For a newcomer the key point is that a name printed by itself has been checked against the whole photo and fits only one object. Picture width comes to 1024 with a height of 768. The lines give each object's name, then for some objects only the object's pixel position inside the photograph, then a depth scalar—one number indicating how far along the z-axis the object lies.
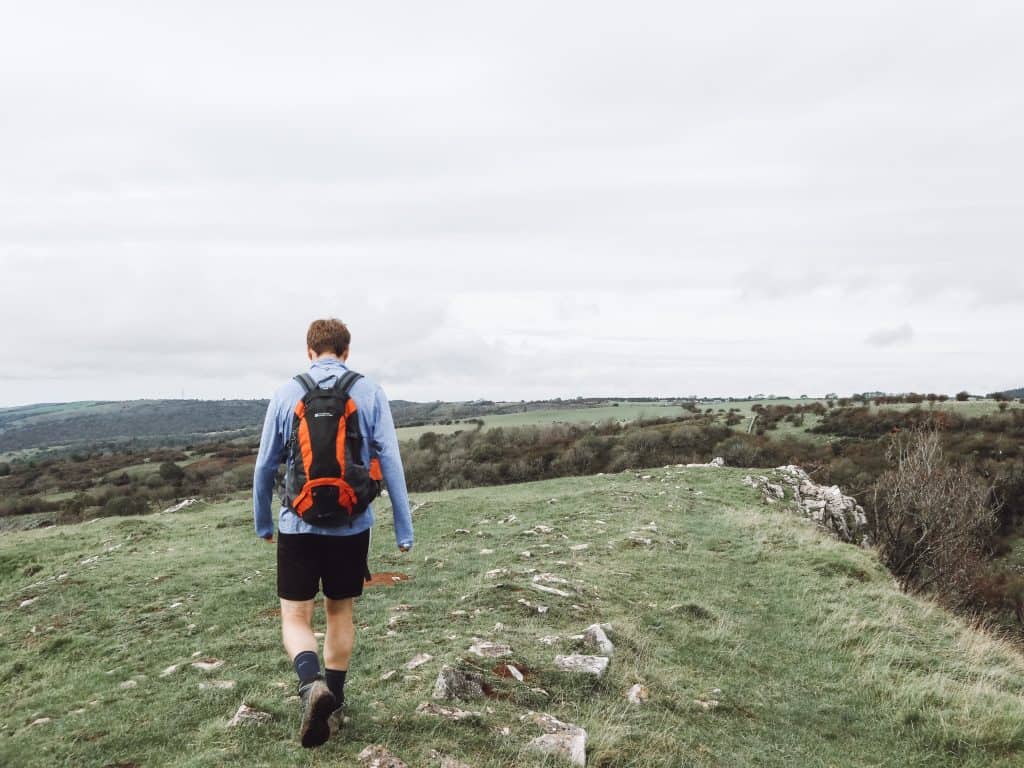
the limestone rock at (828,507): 20.64
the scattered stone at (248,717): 4.73
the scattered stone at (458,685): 5.11
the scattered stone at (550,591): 8.69
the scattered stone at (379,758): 4.07
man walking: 4.29
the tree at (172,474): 59.44
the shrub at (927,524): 19.39
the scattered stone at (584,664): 5.87
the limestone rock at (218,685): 5.65
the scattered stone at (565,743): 4.40
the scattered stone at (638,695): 5.51
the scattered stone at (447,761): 4.12
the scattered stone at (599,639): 6.51
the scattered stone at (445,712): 4.75
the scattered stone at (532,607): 7.97
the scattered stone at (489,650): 5.99
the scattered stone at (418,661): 5.96
